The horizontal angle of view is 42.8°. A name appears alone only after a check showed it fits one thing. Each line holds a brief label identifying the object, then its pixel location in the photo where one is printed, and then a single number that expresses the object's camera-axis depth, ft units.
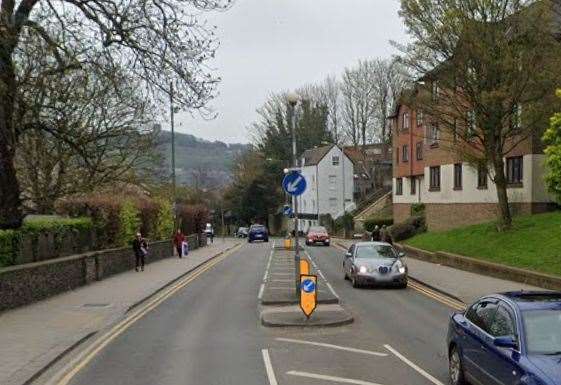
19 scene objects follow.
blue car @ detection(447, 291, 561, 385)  23.25
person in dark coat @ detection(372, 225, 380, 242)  126.93
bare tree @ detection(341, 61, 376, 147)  277.85
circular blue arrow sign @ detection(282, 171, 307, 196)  59.72
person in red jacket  138.45
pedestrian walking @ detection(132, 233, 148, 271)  100.54
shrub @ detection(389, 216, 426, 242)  167.73
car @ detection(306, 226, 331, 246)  187.73
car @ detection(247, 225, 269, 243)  221.85
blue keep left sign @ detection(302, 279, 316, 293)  49.88
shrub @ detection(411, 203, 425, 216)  182.50
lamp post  60.75
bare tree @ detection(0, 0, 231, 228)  59.98
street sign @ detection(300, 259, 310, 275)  57.16
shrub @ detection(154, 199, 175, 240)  140.97
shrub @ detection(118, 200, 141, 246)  103.14
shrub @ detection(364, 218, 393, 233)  222.28
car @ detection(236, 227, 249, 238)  302.21
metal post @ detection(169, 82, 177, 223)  145.03
